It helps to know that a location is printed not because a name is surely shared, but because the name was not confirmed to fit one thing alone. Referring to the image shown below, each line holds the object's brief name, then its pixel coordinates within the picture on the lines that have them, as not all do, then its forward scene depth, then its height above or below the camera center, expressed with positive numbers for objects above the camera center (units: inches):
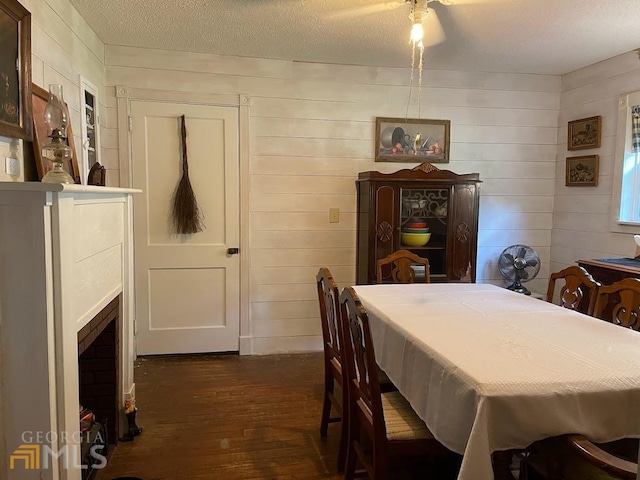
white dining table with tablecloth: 51.8 -21.2
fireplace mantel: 54.9 -15.4
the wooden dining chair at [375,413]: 64.5 -32.7
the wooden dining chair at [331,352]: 83.0 -31.0
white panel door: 141.1 -12.6
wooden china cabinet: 138.8 -4.5
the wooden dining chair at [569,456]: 49.8 -32.3
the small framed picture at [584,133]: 145.3 +23.0
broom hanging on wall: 141.8 -2.2
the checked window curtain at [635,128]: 132.6 +22.0
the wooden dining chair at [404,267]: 124.3 -18.1
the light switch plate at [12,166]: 71.8 +4.4
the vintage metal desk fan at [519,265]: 152.4 -20.7
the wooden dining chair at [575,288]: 91.1 -17.4
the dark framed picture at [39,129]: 80.6 +11.9
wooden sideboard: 112.3 -16.5
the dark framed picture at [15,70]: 68.4 +19.3
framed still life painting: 152.9 +20.3
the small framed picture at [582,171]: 146.6 +10.6
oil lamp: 66.7 +8.8
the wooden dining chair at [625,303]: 81.4 -18.0
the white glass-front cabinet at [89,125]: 112.7 +18.3
